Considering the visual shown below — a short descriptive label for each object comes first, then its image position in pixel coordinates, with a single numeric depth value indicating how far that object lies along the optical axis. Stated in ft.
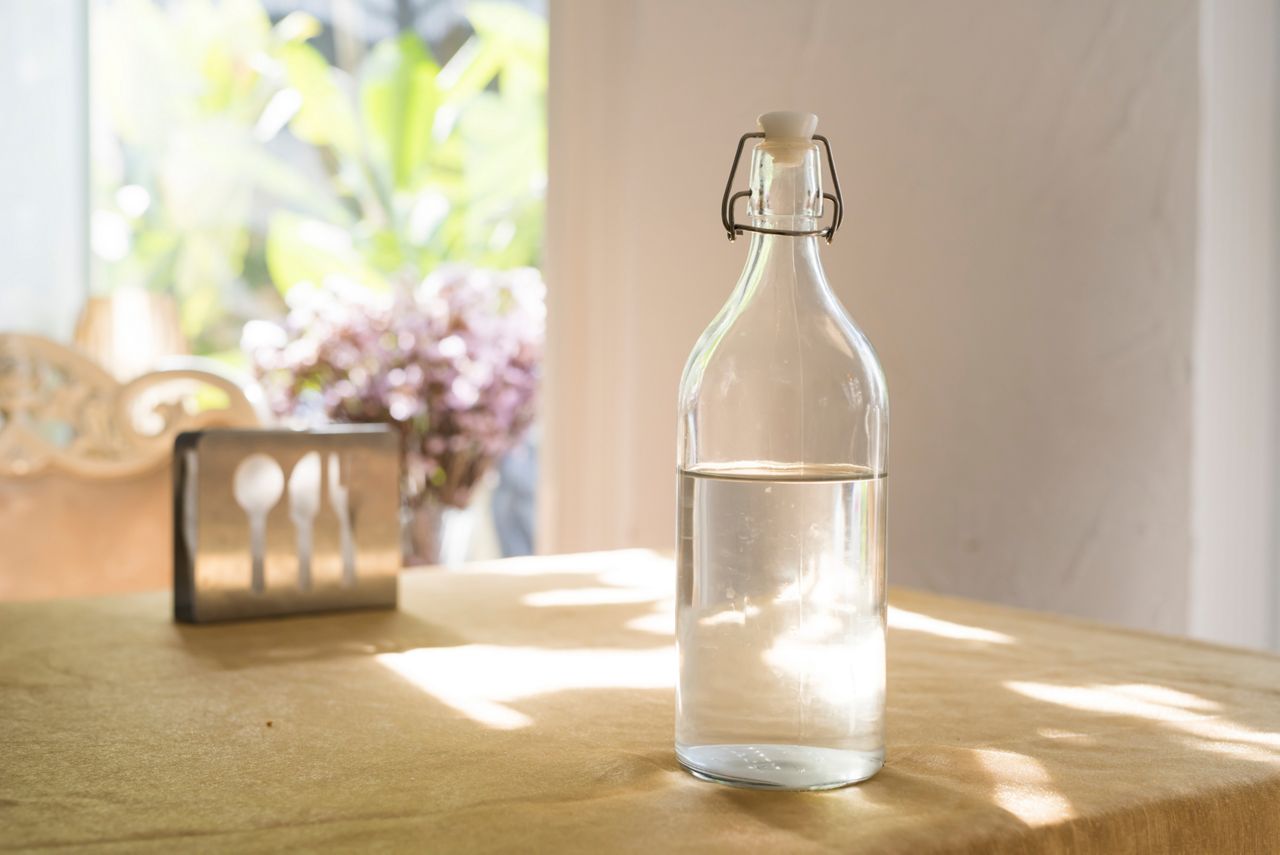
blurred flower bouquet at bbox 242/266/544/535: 9.32
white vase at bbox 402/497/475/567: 9.55
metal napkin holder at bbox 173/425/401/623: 3.32
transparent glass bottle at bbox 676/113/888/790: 1.89
